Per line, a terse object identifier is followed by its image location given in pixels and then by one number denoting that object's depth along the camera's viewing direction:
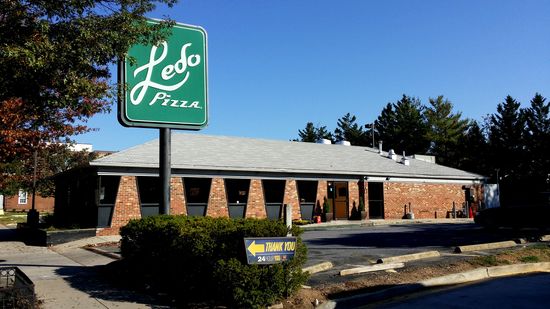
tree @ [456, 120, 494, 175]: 54.81
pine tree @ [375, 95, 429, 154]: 68.00
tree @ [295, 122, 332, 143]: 77.69
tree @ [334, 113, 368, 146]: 74.06
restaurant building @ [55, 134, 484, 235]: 21.48
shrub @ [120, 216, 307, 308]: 7.33
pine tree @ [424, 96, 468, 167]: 62.44
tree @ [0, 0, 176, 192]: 7.69
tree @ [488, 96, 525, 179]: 52.61
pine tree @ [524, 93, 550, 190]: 49.47
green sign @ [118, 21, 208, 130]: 10.70
